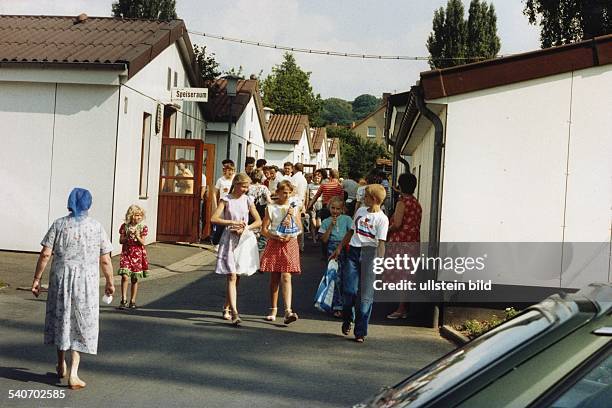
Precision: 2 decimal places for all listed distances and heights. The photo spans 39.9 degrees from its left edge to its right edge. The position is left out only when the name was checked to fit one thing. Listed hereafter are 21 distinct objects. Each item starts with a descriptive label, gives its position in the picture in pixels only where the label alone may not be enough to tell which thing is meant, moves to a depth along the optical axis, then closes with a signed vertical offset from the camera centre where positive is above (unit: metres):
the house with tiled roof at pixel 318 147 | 72.41 +5.38
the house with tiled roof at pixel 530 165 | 10.04 +0.63
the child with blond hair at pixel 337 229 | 10.57 -0.28
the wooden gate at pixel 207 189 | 19.69 +0.24
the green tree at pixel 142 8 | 58.09 +12.92
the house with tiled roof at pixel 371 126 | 107.75 +10.68
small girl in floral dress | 10.75 -0.69
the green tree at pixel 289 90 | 66.19 +9.01
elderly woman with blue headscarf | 6.92 -0.76
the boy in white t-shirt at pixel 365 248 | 9.34 -0.44
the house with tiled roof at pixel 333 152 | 93.31 +6.14
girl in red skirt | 10.27 -0.51
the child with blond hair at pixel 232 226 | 10.15 -0.31
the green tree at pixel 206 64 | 27.83 +4.49
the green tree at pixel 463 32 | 54.91 +11.94
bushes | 9.80 -1.29
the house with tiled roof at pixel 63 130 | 15.69 +1.16
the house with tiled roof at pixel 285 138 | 53.41 +4.21
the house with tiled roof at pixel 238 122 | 27.33 +2.86
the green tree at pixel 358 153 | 72.44 +4.89
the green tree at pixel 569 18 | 33.31 +8.25
